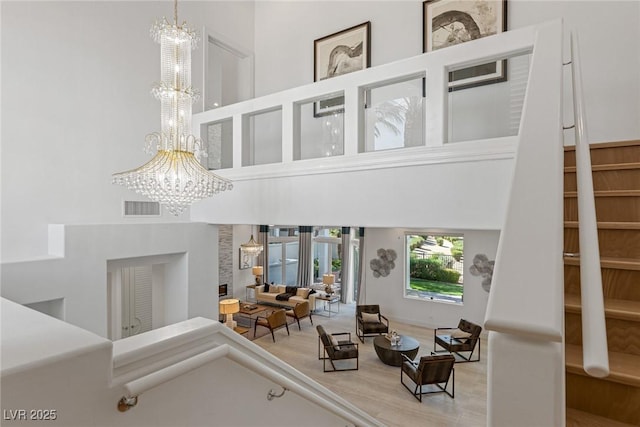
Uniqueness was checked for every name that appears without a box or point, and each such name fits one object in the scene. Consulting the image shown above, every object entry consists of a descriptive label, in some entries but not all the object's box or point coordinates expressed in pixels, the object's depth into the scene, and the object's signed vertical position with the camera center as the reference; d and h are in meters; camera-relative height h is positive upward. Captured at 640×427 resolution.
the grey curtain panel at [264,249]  12.71 -1.36
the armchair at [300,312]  9.63 -2.82
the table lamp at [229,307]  7.93 -2.19
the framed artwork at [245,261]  11.40 -1.66
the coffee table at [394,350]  7.10 -2.86
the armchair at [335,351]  6.93 -2.82
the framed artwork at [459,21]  4.54 +2.63
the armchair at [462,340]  7.35 -2.81
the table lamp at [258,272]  11.80 -2.07
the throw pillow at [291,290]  11.10 -2.51
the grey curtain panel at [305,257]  13.02 -1.71
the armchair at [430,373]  5.77 -2.77
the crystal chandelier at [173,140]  2.88 +0.61
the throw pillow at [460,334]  7.71 -2.74
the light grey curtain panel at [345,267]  12.13 -1.92
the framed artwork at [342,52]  5.46 +2.63
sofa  10.70 -2.65
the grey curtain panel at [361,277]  10.76 -2.04
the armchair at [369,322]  8.70 -2.81
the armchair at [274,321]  8.52 -2.78
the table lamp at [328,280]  11.95 -2.38
